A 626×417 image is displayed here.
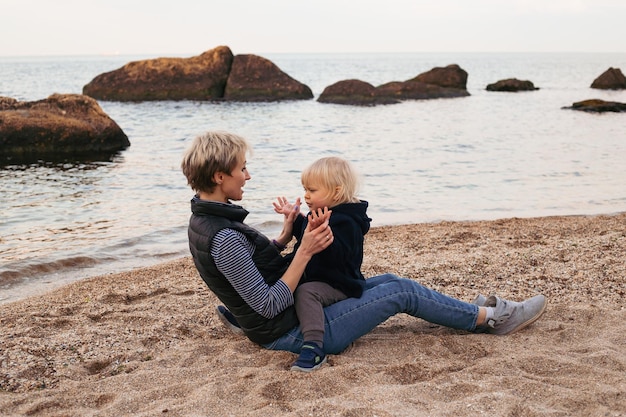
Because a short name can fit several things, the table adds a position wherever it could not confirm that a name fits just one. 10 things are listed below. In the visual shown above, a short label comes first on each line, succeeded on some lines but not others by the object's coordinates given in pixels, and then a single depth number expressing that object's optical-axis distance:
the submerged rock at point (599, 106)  29.48
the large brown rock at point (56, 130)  15.60
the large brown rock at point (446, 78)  41.25
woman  3.72
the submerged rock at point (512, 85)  43.91
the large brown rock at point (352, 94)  34.44
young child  3.94
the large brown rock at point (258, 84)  36.00
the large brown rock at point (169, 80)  36.38
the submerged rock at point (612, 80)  45.66
